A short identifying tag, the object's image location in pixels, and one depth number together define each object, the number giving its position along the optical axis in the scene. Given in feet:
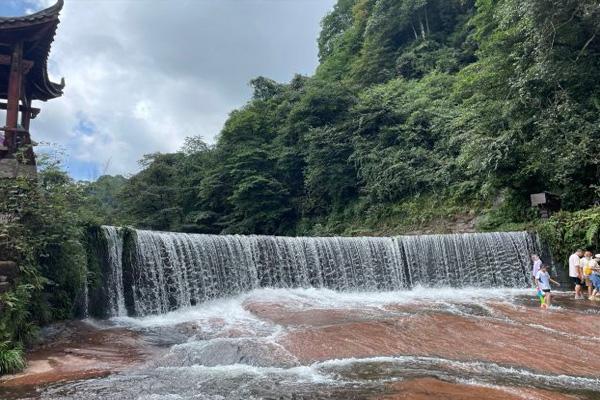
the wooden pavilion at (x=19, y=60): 25.03
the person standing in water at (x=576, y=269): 34.42
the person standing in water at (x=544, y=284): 29.25
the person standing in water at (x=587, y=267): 33.24
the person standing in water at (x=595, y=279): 32.86
